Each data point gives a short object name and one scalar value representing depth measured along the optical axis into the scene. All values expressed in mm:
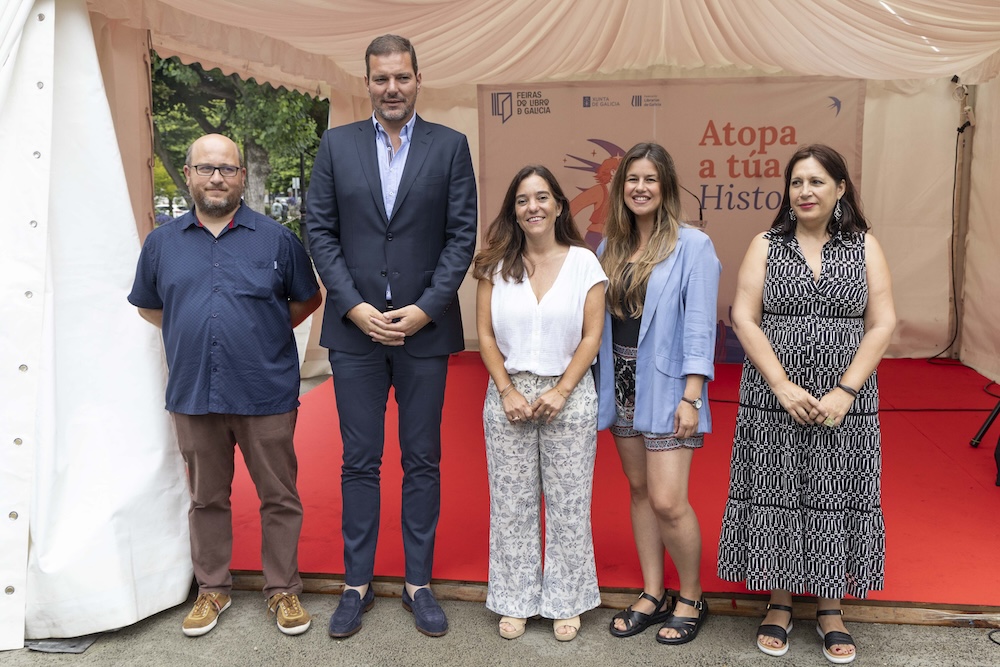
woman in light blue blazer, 2545
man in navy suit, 2662
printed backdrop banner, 6852
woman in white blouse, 2570
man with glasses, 2674
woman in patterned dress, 2463
